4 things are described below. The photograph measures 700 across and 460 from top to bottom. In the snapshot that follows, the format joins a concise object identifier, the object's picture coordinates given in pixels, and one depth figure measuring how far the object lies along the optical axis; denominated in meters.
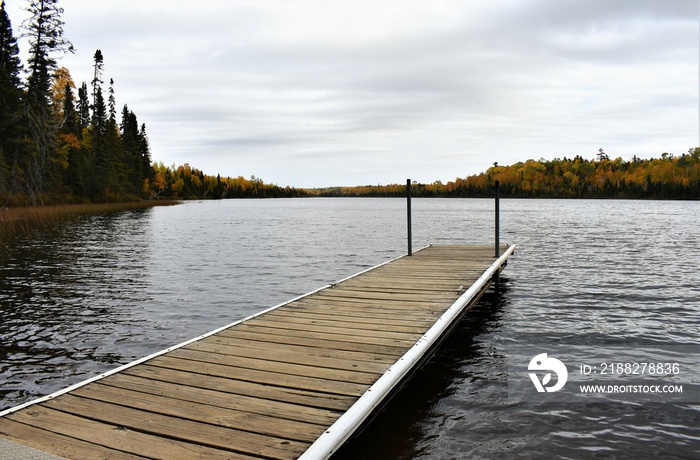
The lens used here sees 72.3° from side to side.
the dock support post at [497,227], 14.13
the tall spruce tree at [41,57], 44.88
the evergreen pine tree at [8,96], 46.97
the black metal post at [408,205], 13.90
